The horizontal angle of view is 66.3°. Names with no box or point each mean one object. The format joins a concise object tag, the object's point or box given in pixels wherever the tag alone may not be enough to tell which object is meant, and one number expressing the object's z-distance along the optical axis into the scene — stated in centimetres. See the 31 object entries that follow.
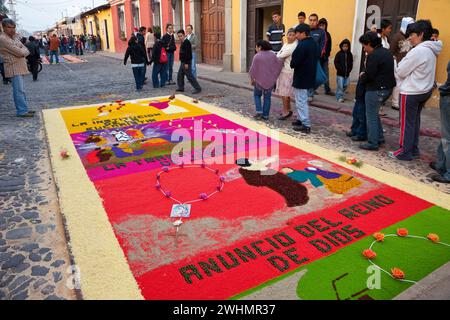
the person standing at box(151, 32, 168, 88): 1041
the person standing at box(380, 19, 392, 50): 584
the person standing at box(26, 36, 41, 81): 1342
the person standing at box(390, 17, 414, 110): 718
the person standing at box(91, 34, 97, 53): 3594
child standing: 801
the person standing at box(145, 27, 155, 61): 1378
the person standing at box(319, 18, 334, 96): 827
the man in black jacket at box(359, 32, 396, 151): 486
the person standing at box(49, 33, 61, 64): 1975
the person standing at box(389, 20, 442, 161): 434
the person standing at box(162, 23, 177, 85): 1075
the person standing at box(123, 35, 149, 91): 1014
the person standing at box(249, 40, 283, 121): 653
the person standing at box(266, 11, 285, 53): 940
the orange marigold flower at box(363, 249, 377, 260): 273
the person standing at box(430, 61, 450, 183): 411
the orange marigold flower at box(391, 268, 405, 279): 251
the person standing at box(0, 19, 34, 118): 686
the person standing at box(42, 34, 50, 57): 3043
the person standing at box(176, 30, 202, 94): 975
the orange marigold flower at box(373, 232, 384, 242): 298
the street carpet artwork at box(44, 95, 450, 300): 253
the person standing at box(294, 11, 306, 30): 786
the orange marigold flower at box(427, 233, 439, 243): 295
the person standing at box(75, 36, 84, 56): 3119
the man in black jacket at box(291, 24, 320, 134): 577
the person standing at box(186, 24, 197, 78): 1021
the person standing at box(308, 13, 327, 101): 804
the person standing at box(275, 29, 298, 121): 631
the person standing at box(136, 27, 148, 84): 1049
